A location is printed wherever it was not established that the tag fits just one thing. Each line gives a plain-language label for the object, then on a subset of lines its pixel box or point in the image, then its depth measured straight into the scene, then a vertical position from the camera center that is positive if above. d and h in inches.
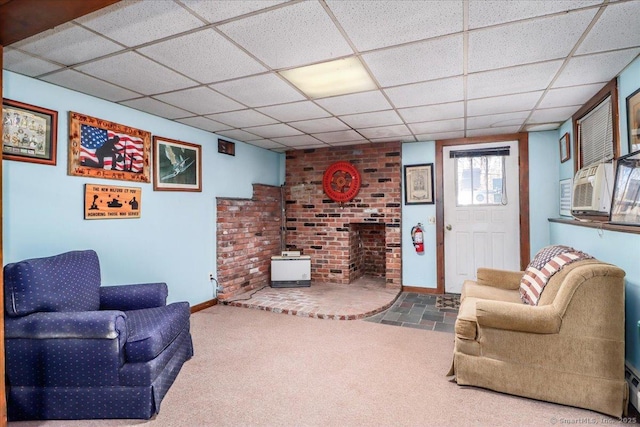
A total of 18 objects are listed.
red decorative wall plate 203.3 +21.7
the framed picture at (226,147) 174.4 +37.7
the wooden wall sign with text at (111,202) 113.7 +5.9
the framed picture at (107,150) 110.6 +25.0
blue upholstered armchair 76.6 -33.7
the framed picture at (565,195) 150.9 +9.0
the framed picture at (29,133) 93.1 +25.5
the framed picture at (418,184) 191.8 +18.4
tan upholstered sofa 78.2 -32.8
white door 178.5 +2.7
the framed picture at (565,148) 152.1 +31.1
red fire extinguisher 191.2 -13.8
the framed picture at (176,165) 140.4 +23.5
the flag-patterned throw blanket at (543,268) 97.6 -17.2
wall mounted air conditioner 102.7 +7.7
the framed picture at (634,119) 91.6 +27.0
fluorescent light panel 94.5 +43.0
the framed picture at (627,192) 87.1 +6.1
